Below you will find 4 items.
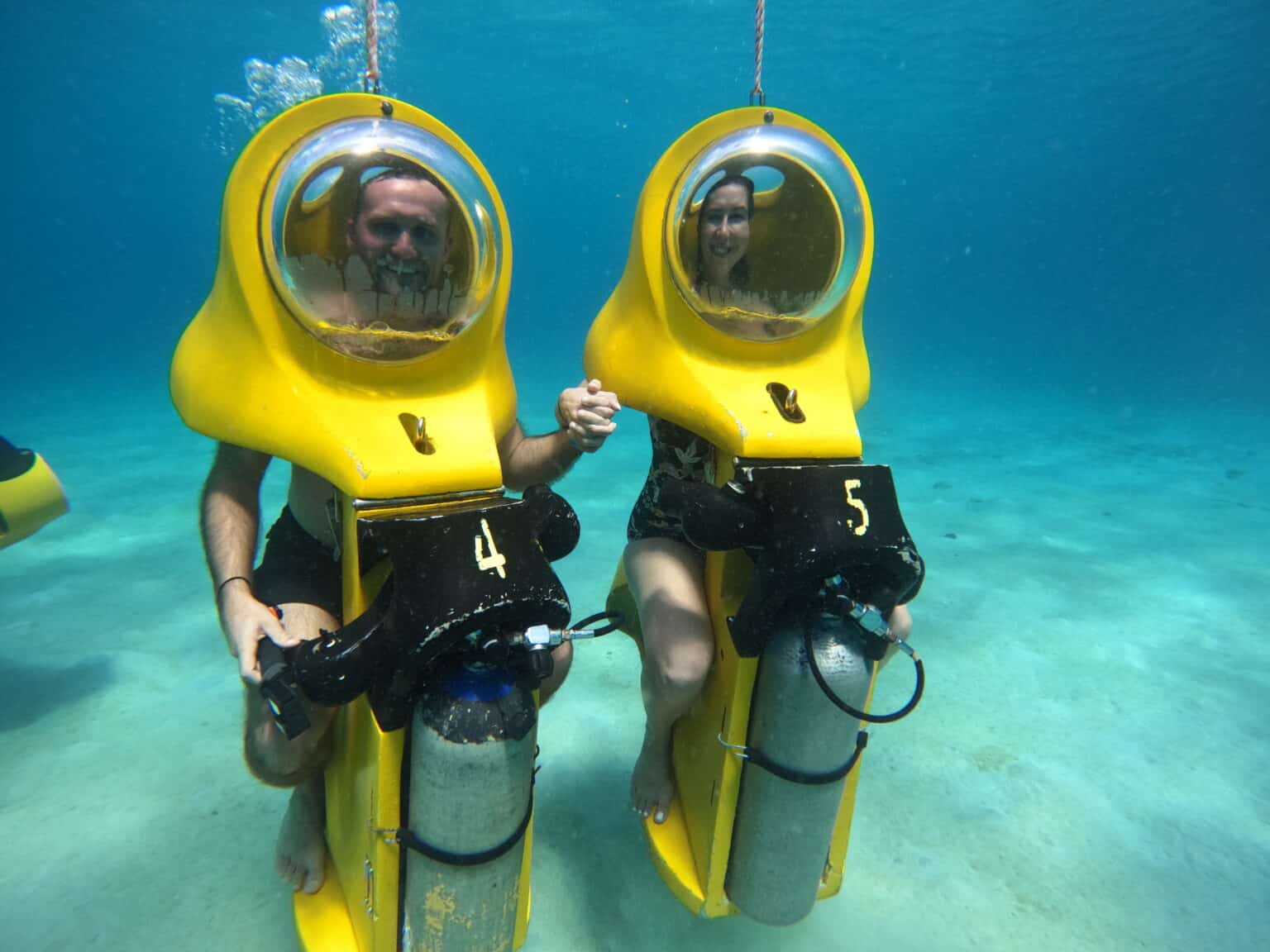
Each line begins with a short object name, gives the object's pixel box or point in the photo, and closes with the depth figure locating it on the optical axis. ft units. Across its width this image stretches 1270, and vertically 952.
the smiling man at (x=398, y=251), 5.64
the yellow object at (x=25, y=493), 9.75
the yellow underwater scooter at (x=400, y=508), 4.37
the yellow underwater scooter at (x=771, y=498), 5.15
